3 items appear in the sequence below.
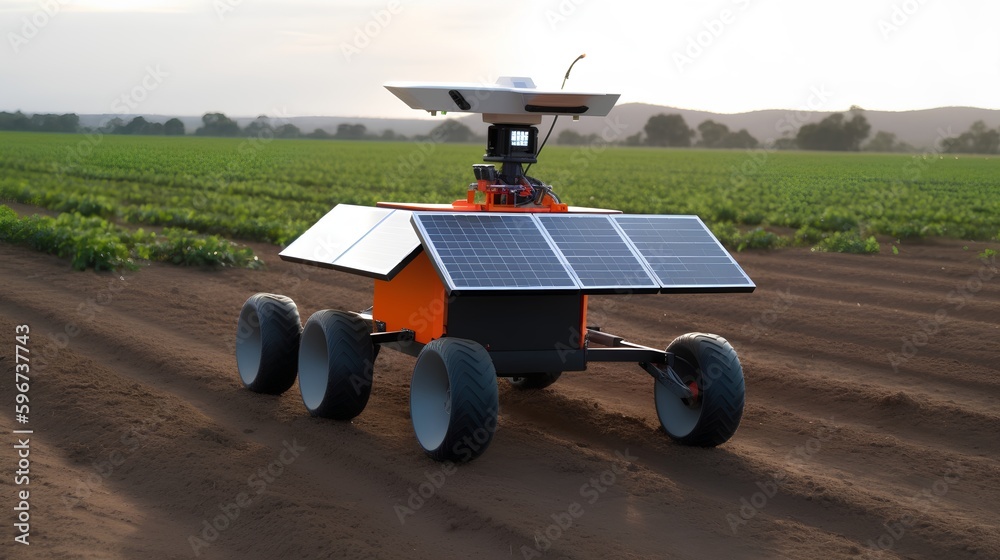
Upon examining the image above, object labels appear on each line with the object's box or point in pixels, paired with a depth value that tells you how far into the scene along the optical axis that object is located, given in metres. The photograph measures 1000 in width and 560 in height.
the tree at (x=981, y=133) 86.44
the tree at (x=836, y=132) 103.31
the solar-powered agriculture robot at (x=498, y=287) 6.38
